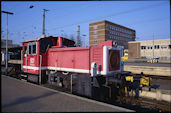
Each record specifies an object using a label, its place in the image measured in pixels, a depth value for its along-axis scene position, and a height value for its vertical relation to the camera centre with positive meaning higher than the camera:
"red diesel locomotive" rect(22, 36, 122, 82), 6.31 +0.03
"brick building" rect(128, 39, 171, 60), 43.93 +3.43
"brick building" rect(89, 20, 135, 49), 63.03 +13.41
